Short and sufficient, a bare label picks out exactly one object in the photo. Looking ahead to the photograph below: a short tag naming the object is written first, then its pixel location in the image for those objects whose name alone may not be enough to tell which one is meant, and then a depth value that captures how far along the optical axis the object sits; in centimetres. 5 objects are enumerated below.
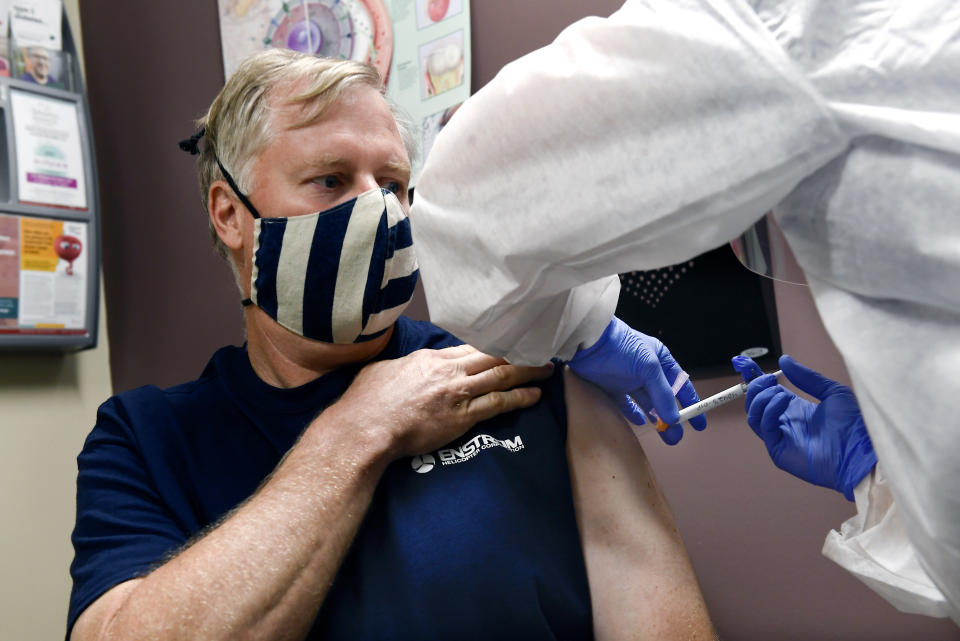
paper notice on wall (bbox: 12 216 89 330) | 206
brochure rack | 204
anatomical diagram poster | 193
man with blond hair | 112
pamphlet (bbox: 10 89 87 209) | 206
